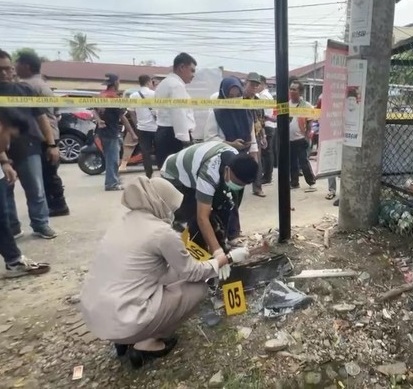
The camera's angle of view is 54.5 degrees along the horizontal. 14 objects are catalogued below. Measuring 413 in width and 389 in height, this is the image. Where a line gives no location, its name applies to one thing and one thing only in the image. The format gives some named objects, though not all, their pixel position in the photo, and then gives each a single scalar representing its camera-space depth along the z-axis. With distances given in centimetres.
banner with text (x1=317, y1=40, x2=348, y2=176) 278
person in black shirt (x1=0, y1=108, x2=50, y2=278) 299
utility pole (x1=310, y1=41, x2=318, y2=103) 1612
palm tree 5497
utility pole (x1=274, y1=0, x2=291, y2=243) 260
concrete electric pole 269
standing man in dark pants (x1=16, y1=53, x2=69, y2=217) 402
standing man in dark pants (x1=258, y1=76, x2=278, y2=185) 589
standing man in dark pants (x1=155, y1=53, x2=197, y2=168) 407
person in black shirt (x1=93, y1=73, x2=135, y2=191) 559
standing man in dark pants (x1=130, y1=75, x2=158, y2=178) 576
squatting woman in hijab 194
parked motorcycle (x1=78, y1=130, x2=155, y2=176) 712
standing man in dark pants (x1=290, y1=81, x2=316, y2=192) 521
